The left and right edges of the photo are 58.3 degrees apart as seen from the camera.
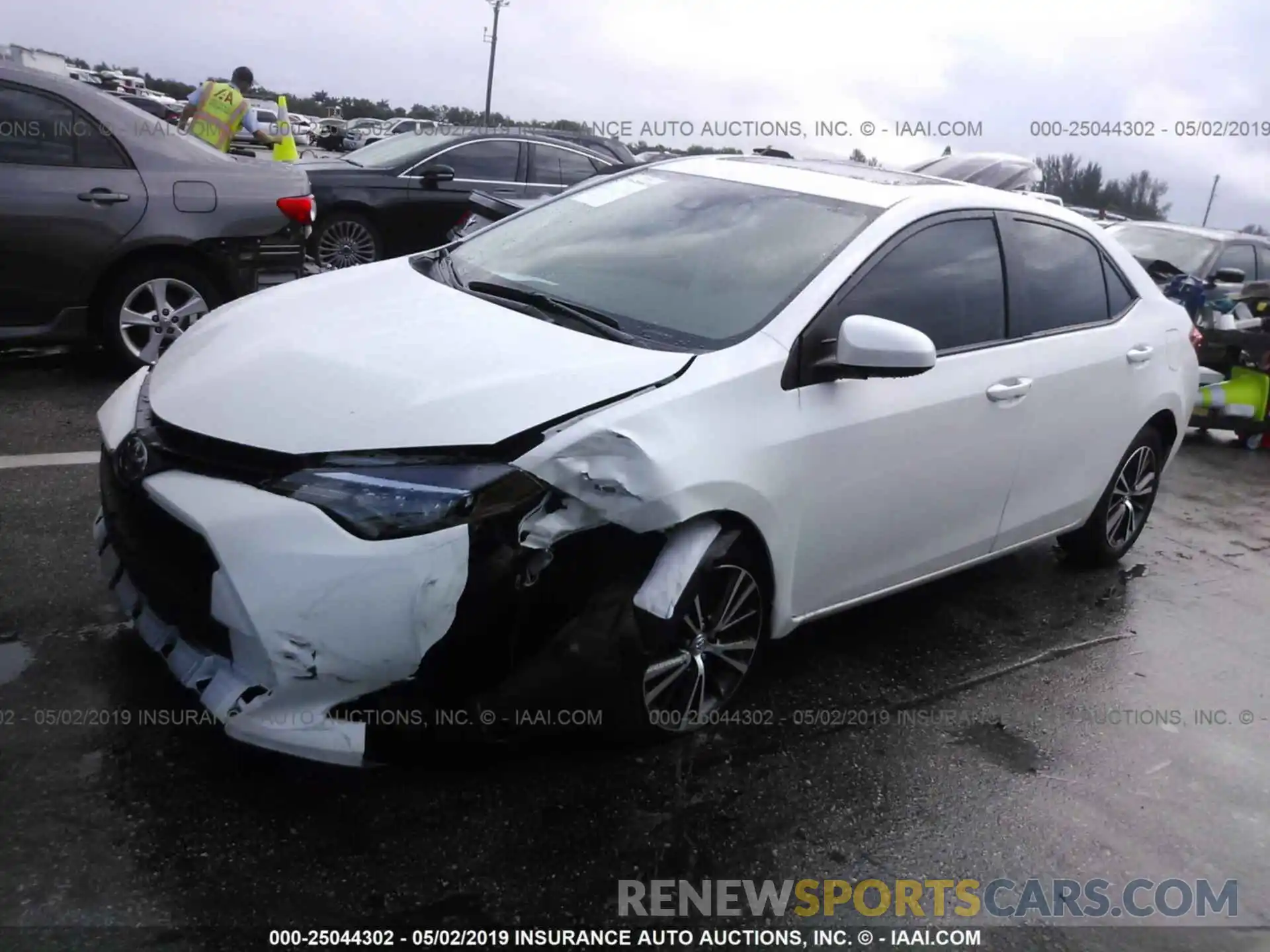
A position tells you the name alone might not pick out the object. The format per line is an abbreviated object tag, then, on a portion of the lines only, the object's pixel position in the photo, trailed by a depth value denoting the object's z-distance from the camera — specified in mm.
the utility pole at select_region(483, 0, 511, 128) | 50656
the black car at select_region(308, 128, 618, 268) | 10031
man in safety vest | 9656
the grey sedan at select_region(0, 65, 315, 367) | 5867
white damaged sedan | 2643
